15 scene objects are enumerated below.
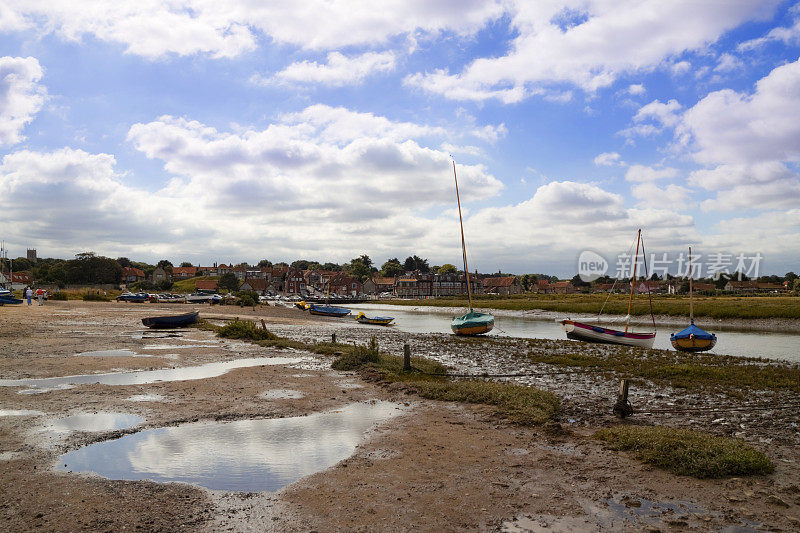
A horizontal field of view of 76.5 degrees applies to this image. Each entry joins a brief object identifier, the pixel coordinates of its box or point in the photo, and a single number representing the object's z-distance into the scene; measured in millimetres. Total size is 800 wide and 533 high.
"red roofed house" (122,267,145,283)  185888
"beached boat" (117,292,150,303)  95500
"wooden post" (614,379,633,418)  14305
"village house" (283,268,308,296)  189300
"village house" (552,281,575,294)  185750
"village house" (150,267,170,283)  195250
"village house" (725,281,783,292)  147875
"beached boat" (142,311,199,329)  43403
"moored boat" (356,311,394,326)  63469
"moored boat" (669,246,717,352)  33250
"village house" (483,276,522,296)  178000
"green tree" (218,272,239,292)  163875
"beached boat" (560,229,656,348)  36156
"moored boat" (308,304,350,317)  81331
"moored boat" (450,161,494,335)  43594
